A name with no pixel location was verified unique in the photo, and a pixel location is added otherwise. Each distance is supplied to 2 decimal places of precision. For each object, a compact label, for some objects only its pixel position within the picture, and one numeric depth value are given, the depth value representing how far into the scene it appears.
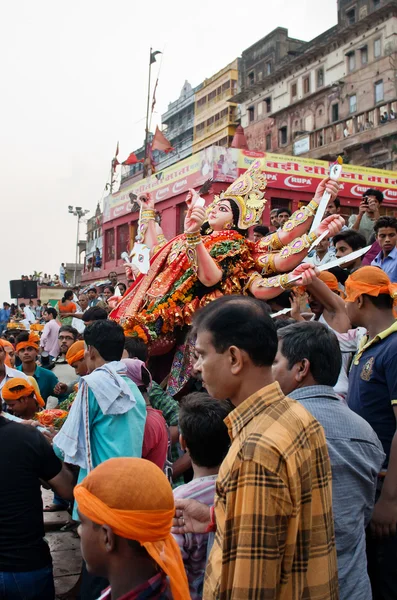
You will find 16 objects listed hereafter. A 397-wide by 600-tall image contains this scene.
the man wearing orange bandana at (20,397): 3.93
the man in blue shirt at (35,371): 6.14
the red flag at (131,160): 26.03
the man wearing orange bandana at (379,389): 2.36
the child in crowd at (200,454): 2.10
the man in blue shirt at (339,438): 1.97
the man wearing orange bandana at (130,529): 1.58
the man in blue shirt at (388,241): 5.50
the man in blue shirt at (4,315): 19.34
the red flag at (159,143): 23.81
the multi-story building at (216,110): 39.50
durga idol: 3.94
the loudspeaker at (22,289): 22.23
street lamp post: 38.50
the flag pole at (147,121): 22.14
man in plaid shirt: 1.38
